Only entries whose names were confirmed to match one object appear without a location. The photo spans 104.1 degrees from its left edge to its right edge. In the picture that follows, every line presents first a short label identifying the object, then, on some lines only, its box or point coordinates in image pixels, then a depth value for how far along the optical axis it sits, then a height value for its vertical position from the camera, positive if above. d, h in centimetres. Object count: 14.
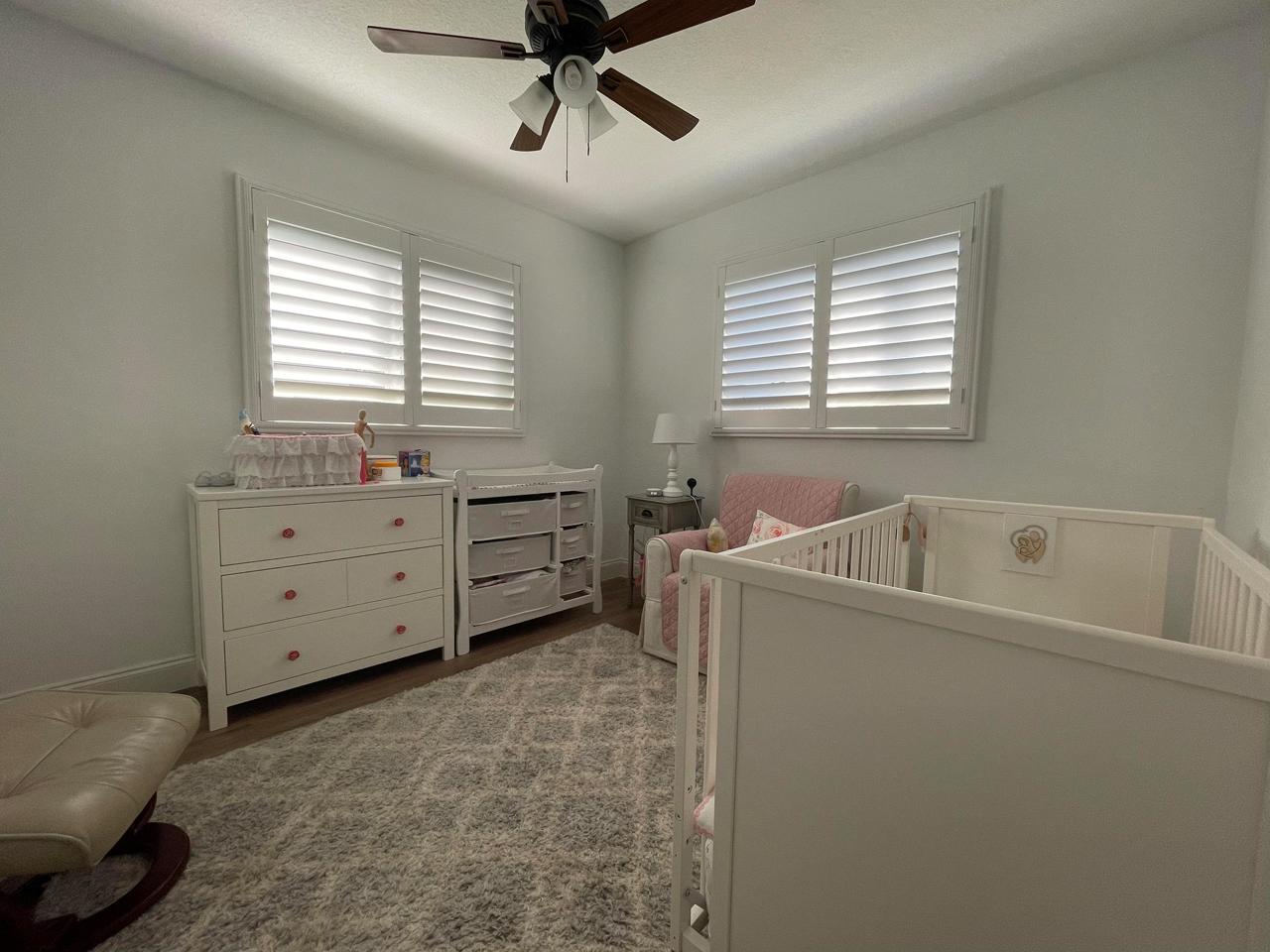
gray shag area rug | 108 -106
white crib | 51 -41
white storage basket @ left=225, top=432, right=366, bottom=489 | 186 -10
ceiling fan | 130 +112
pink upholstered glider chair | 231 -41
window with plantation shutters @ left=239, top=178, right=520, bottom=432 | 220 +57
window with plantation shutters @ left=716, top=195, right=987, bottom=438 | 222 +58
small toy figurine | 230 +4
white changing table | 246 -58
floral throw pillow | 226 -38
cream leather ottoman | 87 -72
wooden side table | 296 -44
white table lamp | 306 +4
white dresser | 177 -59
